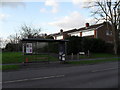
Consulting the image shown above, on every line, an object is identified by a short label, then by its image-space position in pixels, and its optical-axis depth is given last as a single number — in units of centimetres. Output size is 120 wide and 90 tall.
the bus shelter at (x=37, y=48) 1670
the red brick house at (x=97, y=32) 4418
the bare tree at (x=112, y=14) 3378
